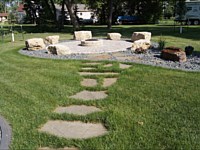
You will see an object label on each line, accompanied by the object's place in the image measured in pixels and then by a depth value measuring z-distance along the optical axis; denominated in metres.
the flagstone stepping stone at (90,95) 3.79
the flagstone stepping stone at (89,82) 4.42
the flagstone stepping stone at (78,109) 3.29
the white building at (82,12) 44.42
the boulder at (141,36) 9.32
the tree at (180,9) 16.16
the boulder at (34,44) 8.12
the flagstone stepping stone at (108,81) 4.41
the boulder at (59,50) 7.09
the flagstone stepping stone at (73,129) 2.74
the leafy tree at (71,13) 17.00
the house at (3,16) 58.59
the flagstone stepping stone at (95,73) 5.07
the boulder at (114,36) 10.37
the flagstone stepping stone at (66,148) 2.52
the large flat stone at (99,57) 6.50
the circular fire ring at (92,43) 8.51
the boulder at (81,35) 10.76
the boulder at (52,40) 9.69
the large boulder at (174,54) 5.80
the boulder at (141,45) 7.33
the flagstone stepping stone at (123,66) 5.46
